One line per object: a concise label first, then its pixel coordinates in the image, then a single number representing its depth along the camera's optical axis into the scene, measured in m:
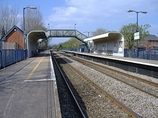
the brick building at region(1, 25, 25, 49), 39.59
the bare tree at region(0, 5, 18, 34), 63.16
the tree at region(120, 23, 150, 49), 51.28
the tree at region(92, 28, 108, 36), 100.66
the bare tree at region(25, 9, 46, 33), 66.88
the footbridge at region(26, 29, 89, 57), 64.62
